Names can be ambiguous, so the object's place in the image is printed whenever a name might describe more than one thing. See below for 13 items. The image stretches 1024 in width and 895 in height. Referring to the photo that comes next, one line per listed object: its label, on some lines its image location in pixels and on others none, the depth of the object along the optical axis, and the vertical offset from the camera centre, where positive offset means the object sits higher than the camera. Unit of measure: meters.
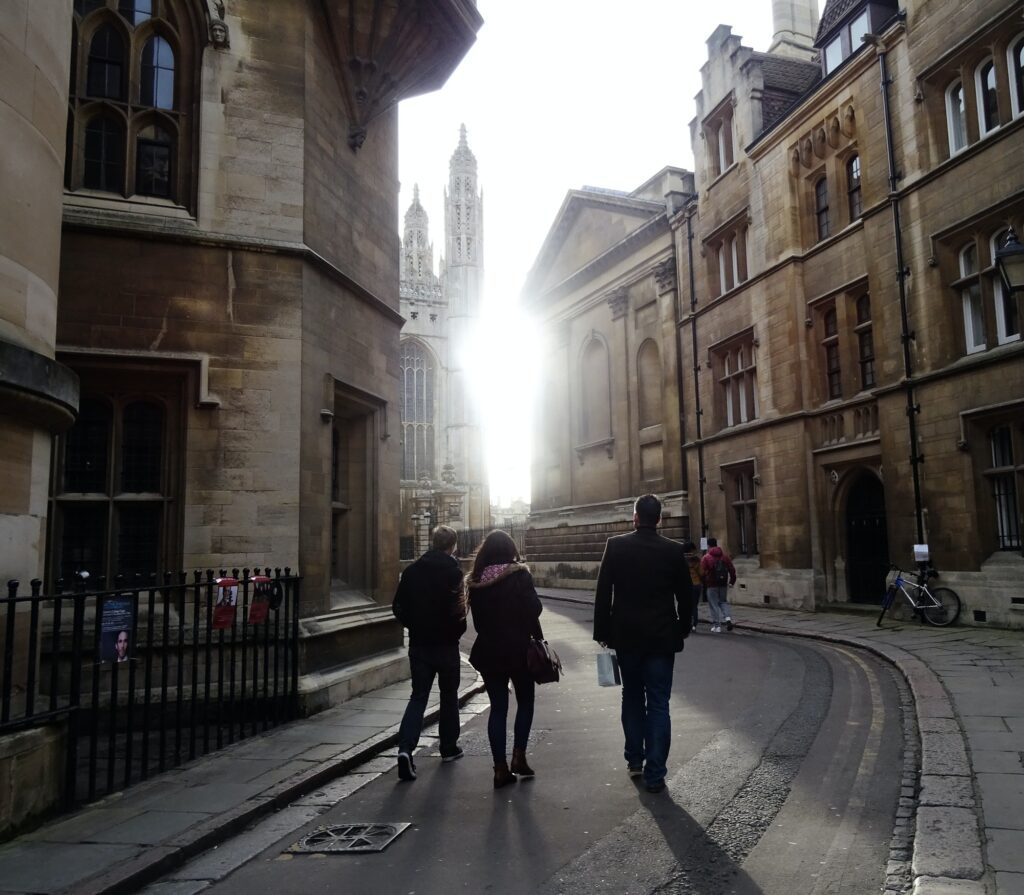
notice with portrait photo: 5.89 -0.55
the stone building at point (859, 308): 14.50 +4.69
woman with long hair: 5.96 -0.65
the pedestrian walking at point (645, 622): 5.58 -0.54
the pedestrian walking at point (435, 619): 6.59 -0.57
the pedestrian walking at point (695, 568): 16.47 -0.57
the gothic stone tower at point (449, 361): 68.38 +14.34
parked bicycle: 14.52 -1.12
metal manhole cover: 4.68 -1.59
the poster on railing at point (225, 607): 7.19 -0.49
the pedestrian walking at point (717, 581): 15.74 -0.78
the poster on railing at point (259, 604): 7.57 -0.50
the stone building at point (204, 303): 8.47 +2.40
